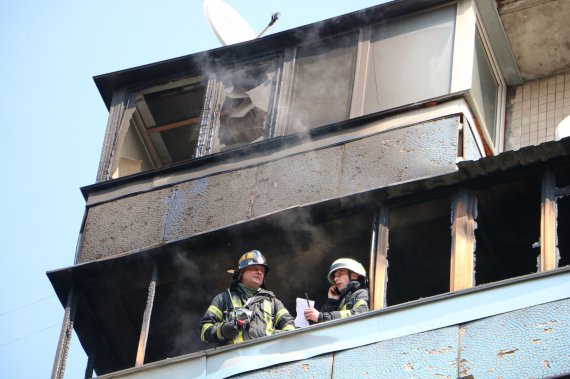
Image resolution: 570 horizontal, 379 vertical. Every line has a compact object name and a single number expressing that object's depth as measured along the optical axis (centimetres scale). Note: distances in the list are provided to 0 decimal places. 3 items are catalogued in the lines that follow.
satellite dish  1867
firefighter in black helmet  1522
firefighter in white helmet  1497
